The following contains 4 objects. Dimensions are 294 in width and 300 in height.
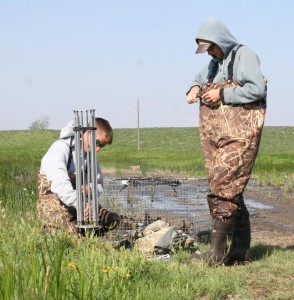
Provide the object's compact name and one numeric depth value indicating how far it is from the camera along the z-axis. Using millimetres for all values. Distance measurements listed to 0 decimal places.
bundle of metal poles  6574
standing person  6359
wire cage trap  8273
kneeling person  6801
